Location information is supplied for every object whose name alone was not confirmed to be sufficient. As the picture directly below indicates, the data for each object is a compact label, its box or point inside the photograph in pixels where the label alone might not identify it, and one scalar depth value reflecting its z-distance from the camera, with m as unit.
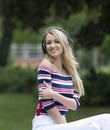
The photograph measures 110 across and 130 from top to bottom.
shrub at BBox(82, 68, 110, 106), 15.28
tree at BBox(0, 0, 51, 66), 17.62
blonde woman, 4.41
